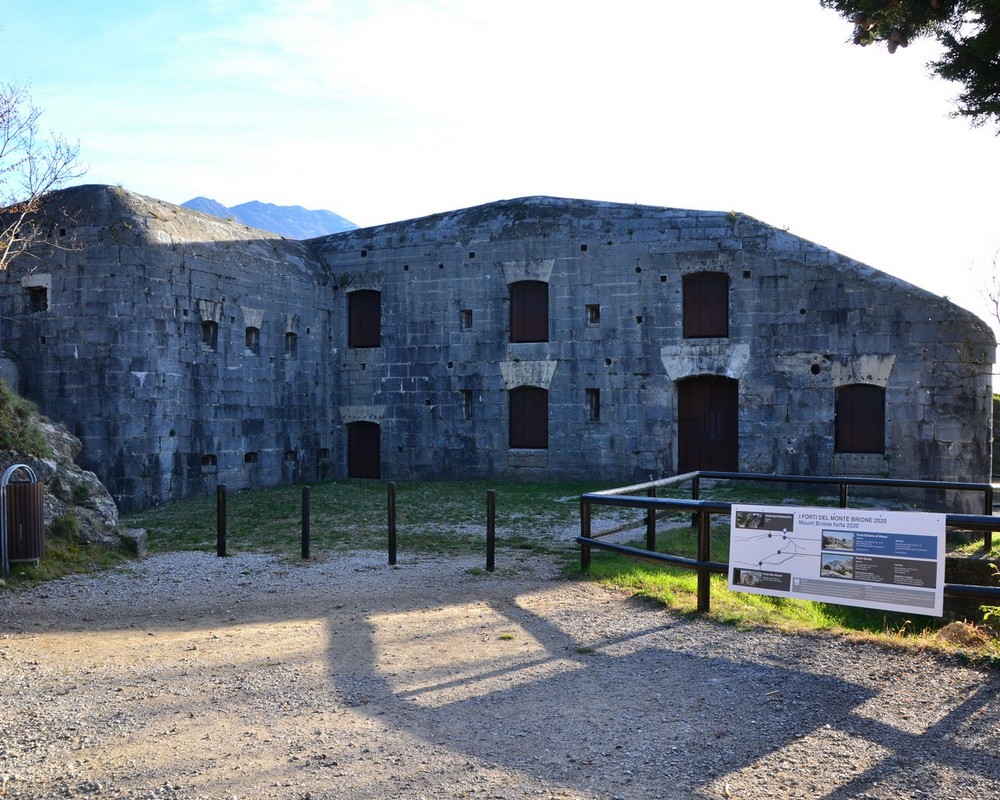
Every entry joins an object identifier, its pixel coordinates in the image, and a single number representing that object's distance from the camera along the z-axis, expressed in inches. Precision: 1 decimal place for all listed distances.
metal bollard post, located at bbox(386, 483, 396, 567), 359.6
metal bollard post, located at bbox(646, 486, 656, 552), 347.9
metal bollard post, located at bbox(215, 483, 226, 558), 377.1
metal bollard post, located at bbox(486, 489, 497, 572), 340.5
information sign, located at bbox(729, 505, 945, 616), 202.1
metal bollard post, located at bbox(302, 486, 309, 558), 374.0
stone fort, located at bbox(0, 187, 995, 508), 567.5
